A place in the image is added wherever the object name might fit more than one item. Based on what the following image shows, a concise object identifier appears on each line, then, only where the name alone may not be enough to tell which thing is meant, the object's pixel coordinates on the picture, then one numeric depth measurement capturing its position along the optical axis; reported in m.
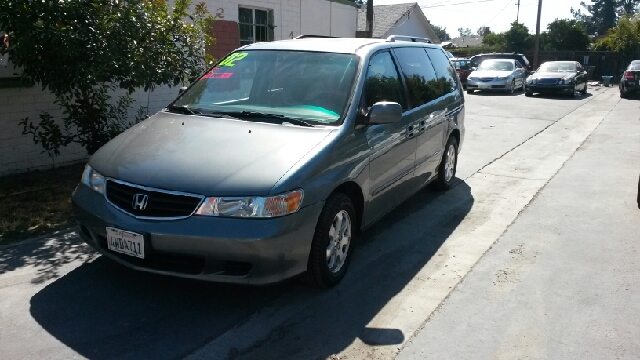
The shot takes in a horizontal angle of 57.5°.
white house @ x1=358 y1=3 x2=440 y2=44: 28.42
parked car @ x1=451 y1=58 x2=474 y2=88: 26.67
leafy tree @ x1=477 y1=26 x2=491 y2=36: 74.25
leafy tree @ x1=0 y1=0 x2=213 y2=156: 5.80
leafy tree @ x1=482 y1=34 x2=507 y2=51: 43.91
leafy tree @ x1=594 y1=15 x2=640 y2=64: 34.84
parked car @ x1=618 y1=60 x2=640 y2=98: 22.23
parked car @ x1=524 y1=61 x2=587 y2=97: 22.02
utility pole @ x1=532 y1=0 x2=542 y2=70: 35.69
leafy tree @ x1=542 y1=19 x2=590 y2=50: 40.56
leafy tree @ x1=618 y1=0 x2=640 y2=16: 87.00
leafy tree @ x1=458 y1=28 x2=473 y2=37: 121.79
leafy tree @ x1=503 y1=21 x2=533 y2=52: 41.94
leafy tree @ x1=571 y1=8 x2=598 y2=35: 92.61
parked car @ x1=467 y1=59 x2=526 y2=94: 23.38
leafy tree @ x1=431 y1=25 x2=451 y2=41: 102.62
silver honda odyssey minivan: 3.64
